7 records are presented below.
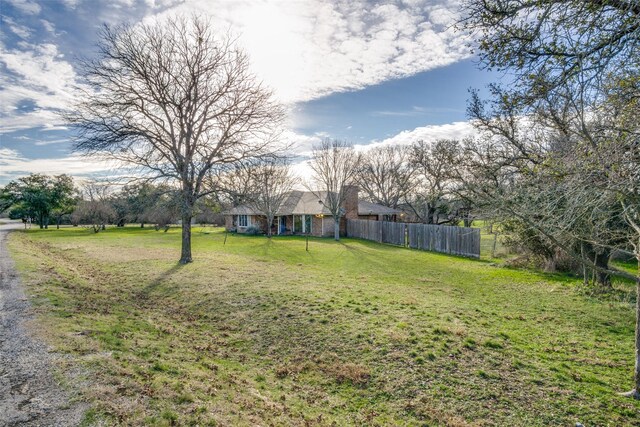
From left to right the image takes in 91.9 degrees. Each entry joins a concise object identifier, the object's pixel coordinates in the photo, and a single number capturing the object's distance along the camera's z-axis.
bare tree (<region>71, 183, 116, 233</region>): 42.01
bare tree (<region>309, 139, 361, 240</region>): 30.00
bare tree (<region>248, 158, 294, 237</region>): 32.12
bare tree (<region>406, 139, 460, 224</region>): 29.67
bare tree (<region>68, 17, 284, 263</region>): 13.62
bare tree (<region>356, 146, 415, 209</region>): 41.66
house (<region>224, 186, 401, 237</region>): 33.62
